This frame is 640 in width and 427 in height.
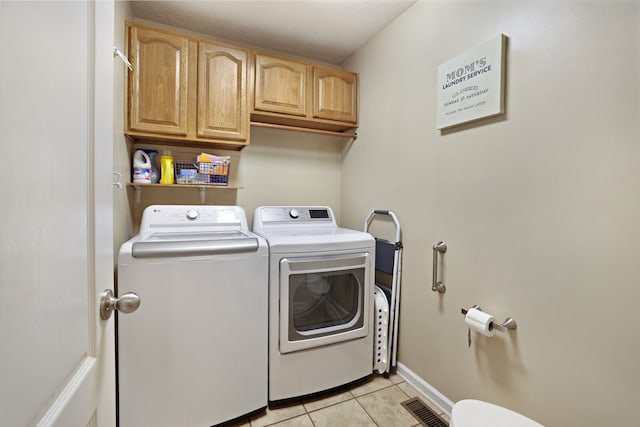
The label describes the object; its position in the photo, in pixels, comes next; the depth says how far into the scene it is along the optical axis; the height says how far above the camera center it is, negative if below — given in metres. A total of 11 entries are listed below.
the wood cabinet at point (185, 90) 1.84 +0.77
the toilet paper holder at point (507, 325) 1.33 -0.55
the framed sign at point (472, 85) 1.37 +0.64
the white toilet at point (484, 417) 1.11 -0.83
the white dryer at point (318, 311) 1.67 -0.67
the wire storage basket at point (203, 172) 2.11 +0.23
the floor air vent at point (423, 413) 1.62 -1.21
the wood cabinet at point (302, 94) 2.20 +0.90
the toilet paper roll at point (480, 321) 1.36 -0.55
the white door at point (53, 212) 0.38 -0.02
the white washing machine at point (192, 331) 1.39 -0.66
